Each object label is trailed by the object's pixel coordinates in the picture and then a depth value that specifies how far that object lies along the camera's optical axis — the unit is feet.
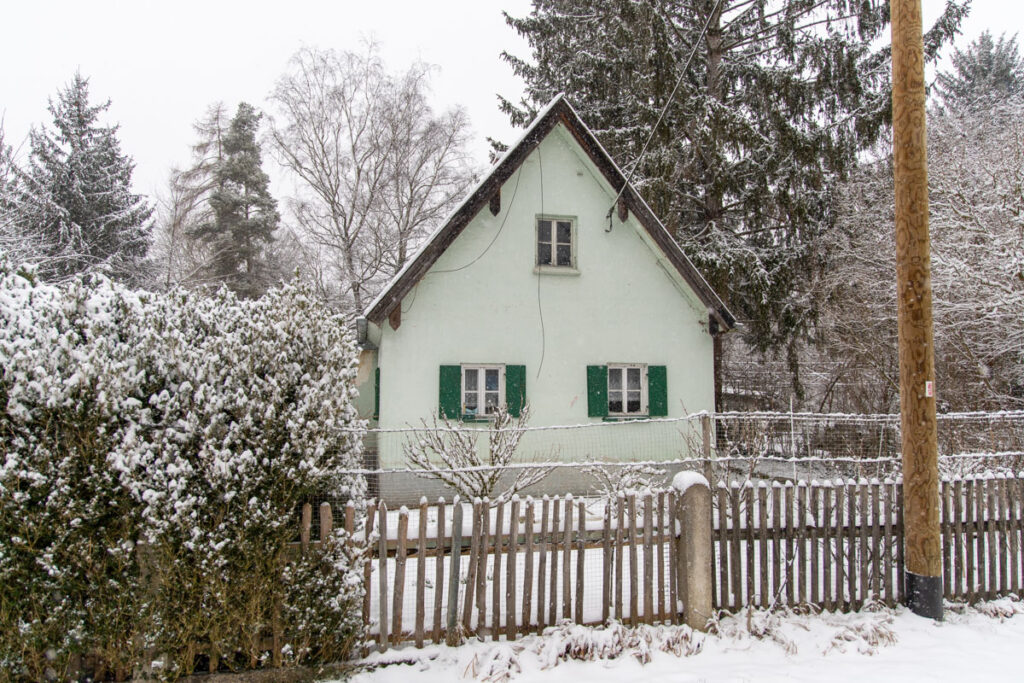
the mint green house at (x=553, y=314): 33.50
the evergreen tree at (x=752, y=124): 44.83
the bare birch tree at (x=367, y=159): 72.90
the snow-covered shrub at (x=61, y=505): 10.88
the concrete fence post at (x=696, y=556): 14.35
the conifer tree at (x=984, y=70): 85.71
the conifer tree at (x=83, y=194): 67.21
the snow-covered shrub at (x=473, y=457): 24.49
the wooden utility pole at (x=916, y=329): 15.24
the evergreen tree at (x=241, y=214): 87.71
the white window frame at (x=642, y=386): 36.19
